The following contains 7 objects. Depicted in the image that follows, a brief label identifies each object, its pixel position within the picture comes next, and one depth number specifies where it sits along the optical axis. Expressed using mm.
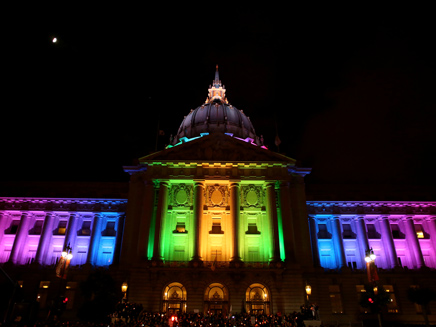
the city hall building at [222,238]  38844
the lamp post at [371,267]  27859
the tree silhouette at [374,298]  27327
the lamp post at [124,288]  37622
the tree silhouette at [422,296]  36000
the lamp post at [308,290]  38094
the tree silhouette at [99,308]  27781
